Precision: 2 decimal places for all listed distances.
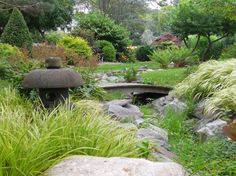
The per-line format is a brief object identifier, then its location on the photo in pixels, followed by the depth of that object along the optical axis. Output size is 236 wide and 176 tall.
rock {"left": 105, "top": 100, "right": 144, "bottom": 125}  3.82
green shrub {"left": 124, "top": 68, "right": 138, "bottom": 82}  7.23
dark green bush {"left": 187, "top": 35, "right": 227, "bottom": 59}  12.35
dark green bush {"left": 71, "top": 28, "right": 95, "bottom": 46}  11.88
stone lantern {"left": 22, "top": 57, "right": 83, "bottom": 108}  3.20
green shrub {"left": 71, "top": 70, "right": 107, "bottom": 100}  4.61
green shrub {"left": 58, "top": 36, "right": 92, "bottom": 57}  9.67
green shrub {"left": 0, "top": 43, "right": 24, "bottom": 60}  5.05
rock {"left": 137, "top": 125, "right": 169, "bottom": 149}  3.10
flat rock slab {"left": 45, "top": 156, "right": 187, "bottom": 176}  1.70
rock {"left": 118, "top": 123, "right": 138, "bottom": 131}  2.82
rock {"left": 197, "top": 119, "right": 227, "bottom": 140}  3.42
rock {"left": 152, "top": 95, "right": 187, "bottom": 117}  4.69
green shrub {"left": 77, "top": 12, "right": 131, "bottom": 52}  13.05
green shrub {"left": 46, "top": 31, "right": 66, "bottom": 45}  13.80
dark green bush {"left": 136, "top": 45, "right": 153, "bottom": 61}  14.37
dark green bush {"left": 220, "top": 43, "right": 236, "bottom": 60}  9.29
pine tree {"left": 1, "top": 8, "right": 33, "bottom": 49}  9.47
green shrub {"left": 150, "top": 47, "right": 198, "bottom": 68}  10.28
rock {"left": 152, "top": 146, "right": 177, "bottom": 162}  2.52
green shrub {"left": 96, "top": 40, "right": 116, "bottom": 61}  12.26
